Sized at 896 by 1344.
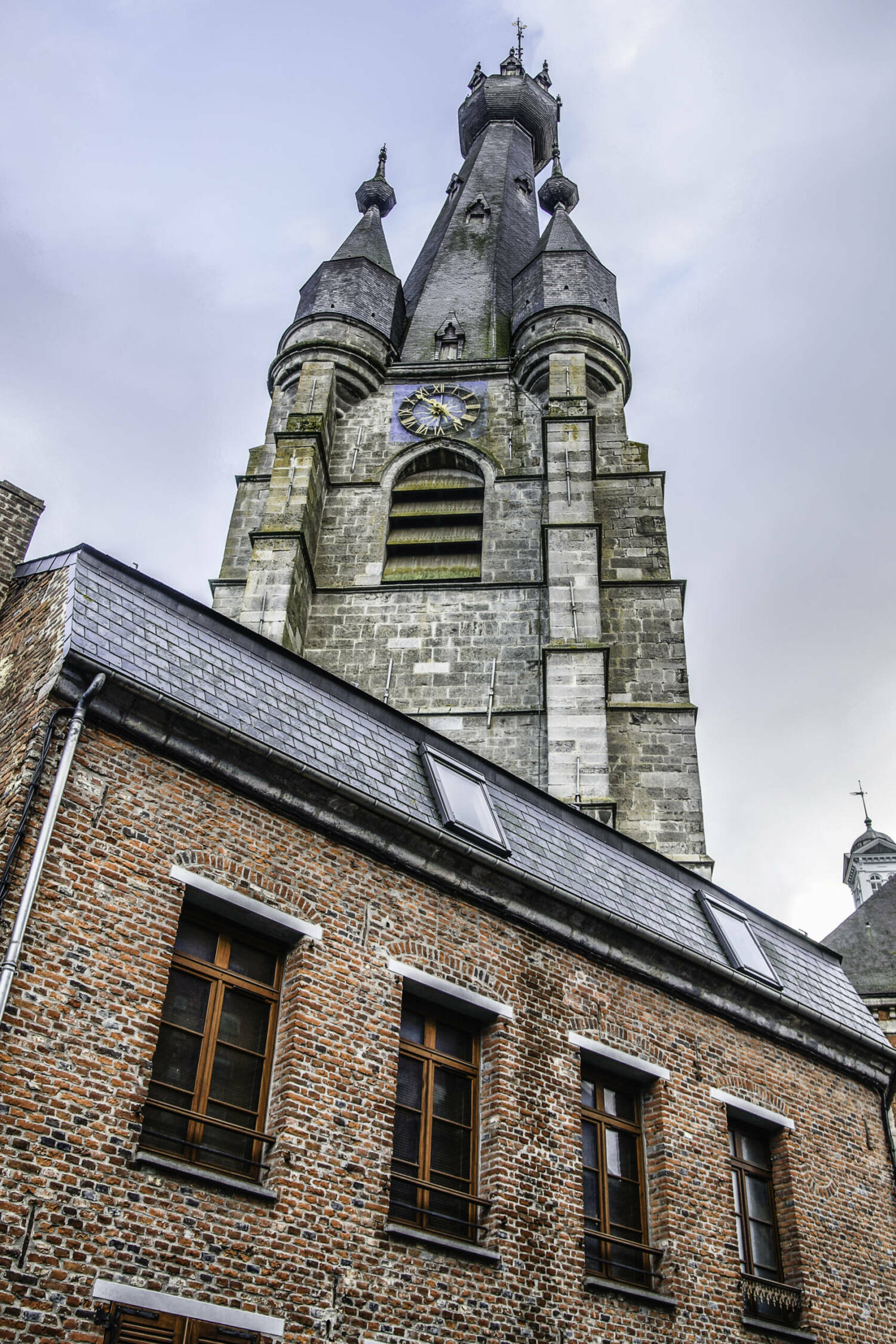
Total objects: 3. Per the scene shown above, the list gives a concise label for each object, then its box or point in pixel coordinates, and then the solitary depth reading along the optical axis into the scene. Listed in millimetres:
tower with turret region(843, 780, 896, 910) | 57031
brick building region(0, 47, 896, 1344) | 7273
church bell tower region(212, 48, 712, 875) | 21875
